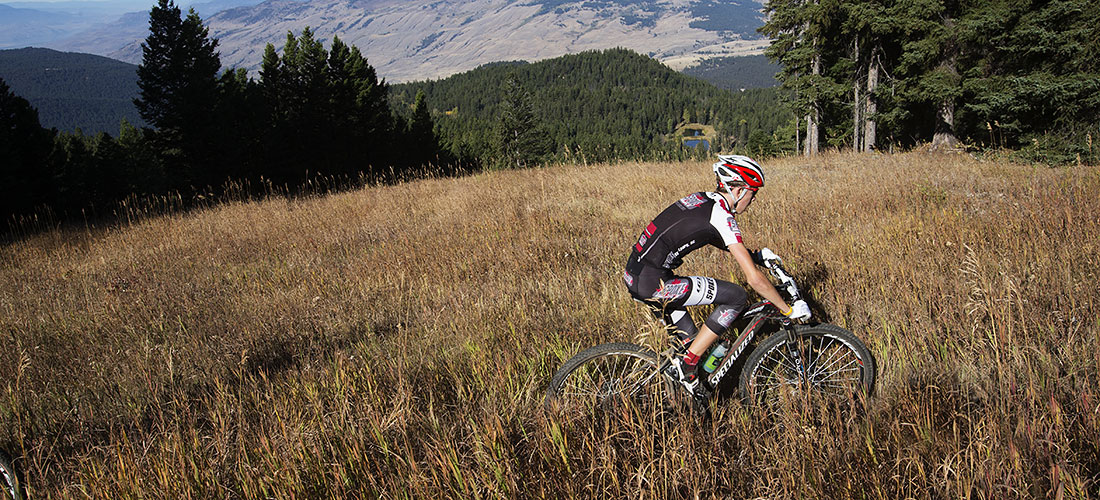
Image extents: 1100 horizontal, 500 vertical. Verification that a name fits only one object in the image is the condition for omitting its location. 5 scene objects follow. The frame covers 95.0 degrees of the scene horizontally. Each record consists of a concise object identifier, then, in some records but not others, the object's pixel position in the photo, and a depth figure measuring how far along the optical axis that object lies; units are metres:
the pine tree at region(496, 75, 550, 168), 65.94
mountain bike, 3.01
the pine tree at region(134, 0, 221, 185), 23.67
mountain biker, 3.13
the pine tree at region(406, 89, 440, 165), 49.40
